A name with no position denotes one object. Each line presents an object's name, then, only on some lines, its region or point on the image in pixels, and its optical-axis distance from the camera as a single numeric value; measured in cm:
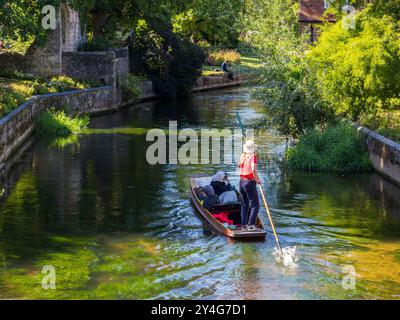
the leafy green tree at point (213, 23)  6950
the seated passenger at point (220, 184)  2173
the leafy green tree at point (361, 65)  2744
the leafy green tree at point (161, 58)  5356
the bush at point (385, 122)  2697
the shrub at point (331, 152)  2722
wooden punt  1866
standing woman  1875
